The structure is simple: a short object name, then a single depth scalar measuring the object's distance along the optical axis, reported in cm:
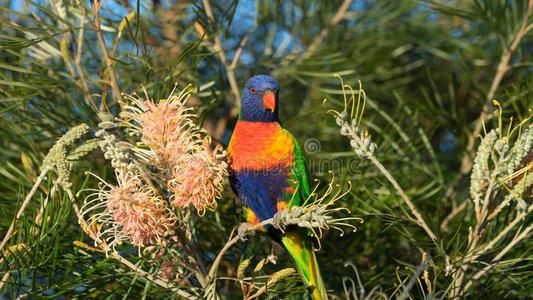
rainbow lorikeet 321
